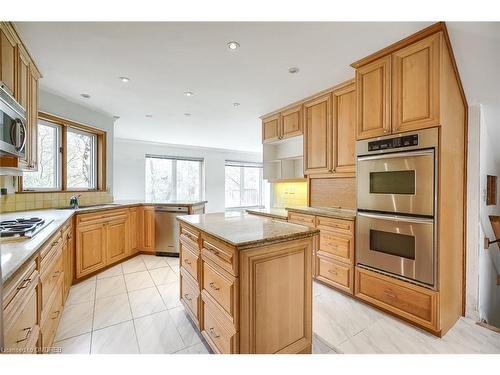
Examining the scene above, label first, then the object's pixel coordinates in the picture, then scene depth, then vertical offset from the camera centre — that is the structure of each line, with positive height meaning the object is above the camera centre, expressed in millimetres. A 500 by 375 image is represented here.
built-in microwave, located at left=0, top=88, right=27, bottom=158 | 1361 +386
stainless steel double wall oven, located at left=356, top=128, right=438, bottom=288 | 1826 -161
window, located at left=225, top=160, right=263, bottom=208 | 7910 +72
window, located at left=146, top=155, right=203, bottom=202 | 6559 +238
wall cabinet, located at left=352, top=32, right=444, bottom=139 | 1800 +863
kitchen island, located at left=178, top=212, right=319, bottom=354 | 1332 -644
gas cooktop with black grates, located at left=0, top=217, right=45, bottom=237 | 1536 -309
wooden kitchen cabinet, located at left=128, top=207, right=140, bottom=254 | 3830 -762
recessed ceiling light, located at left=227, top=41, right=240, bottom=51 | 1927 +1203
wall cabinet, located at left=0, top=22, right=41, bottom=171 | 1764 +937
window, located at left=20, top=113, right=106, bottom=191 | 3162 +443
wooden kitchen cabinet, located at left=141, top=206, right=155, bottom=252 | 4004 -739
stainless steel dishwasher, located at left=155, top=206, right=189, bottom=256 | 3967 -746
